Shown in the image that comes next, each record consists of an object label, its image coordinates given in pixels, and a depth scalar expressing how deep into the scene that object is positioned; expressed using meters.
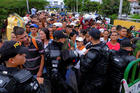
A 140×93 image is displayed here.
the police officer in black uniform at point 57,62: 2.35
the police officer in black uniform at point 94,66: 2.30
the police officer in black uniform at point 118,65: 2.47
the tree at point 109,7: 15.45
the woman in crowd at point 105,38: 4.71
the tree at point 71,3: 38.91
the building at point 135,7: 57.41
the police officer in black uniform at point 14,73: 1.42
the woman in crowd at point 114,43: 3.67
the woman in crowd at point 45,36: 3.23
